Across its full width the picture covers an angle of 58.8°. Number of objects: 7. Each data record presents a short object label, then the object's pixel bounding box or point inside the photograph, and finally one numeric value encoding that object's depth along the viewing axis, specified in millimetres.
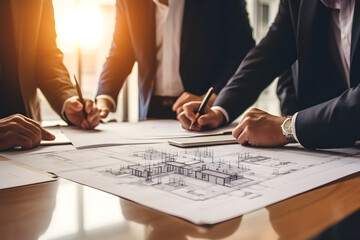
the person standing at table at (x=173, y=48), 1846
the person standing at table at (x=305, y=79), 798
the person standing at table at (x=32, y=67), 1268
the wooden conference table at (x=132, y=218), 336
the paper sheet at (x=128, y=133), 909
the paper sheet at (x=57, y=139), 874
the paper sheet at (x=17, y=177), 511
